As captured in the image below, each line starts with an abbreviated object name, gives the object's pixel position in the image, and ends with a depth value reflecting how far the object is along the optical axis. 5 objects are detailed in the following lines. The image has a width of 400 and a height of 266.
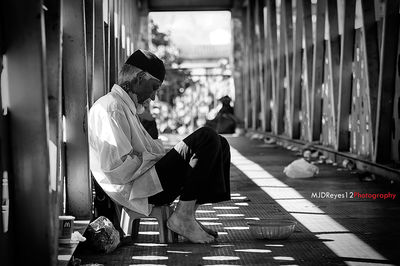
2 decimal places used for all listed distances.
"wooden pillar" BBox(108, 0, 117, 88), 7.08
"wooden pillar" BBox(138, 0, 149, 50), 17.40
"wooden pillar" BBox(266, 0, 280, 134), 13.37
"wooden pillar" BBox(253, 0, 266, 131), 15.22
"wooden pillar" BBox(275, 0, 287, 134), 12.41
